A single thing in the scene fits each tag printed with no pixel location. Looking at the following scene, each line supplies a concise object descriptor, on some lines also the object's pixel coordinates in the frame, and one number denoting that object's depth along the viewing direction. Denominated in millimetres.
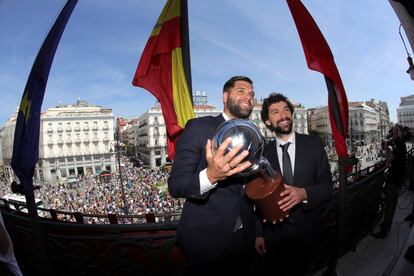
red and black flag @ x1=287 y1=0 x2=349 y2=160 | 2354
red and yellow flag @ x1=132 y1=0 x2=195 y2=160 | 3201
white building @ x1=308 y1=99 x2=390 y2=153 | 82312
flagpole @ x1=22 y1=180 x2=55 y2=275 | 2062
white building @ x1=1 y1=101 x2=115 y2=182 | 67000
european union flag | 2303
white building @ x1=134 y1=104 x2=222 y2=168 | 72000
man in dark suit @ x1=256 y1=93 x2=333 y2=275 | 1722
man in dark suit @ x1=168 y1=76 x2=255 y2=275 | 1208
